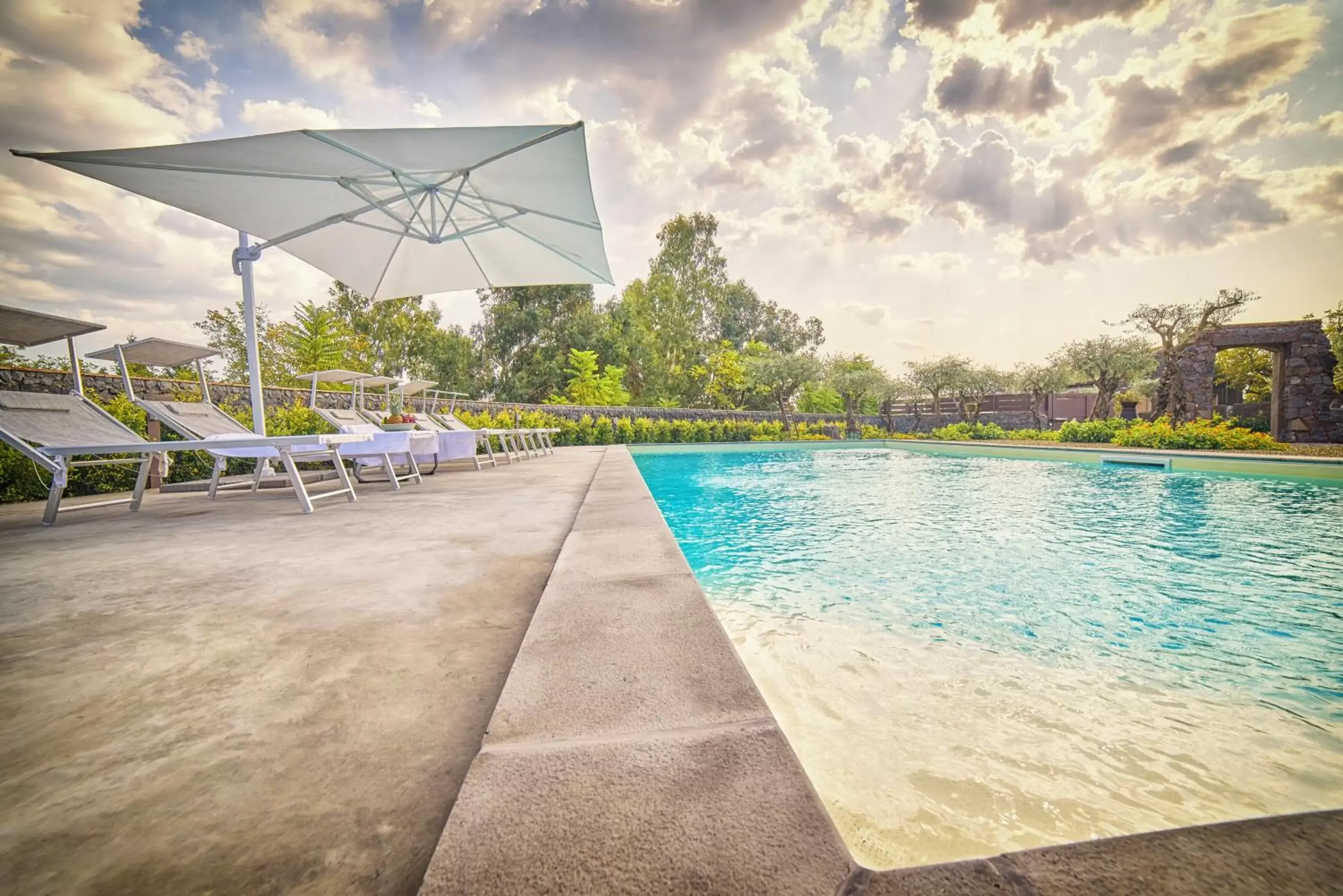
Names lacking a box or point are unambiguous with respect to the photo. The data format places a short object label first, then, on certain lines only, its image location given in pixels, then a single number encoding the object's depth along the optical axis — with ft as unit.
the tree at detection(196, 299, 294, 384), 67.15
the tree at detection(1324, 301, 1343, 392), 35.68
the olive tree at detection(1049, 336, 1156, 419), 46.55
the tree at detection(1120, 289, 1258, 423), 39.99
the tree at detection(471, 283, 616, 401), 72.49
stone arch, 39.86
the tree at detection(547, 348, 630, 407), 68.28
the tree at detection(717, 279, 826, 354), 93.56
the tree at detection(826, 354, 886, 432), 67.92
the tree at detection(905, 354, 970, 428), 62.64
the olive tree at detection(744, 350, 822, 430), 64.59
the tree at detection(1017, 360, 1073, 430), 54.24
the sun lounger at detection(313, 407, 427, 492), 15.99
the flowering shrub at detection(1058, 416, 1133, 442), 43.42
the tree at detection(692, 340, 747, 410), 77.71
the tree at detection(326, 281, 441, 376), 73.61
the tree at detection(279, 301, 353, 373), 53.29
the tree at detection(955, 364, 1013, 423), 61.21
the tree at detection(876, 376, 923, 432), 67.56
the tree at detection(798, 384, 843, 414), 88.28
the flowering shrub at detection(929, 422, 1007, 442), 59.21
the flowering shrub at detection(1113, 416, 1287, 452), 34.04
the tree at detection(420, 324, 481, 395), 74.79
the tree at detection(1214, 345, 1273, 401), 63.21
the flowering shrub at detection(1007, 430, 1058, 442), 50.70
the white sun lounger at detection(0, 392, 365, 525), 10.88
